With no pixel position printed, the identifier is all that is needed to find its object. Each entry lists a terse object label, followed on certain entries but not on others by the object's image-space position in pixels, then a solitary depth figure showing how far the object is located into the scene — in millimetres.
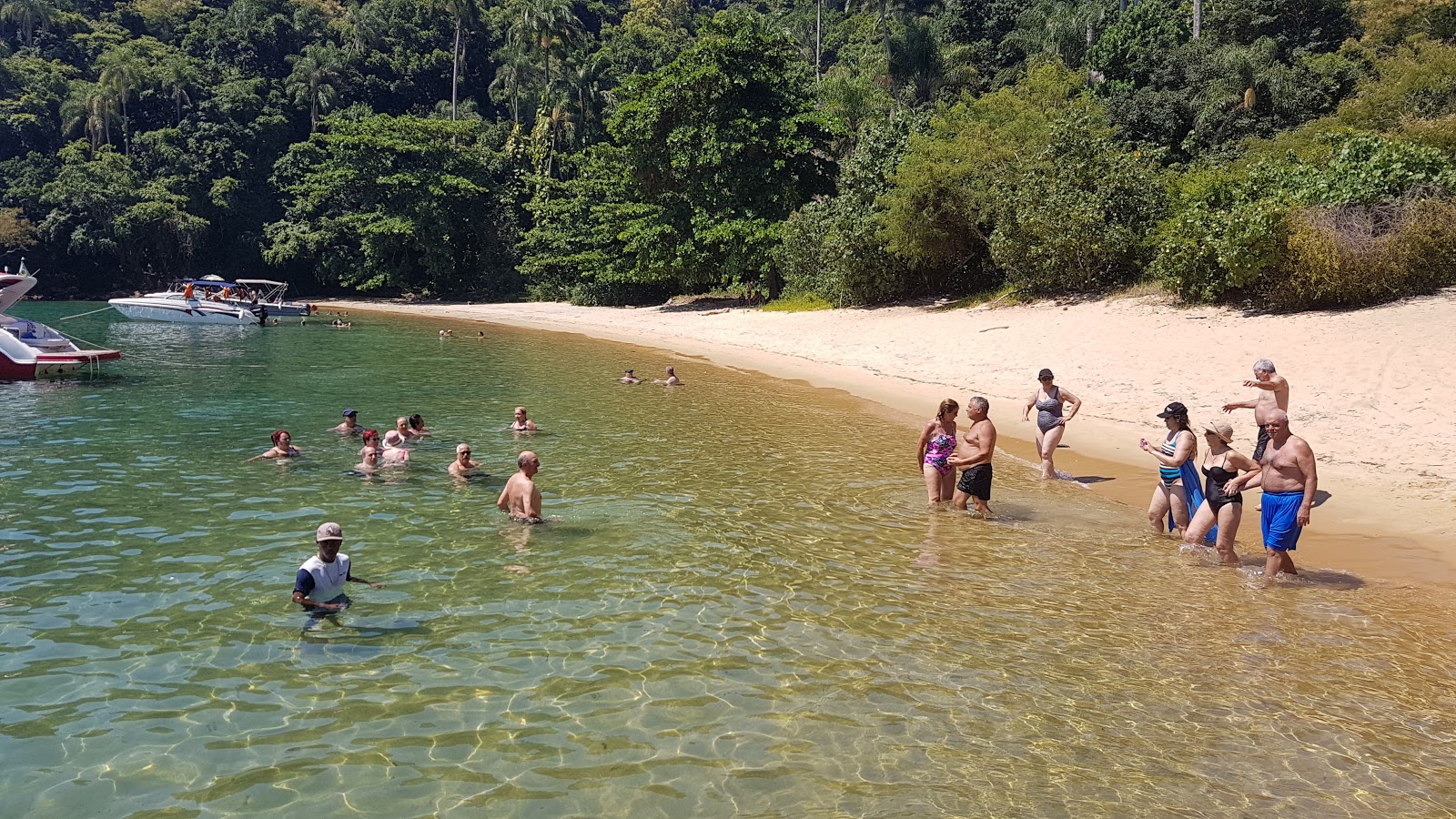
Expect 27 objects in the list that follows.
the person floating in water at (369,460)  13359
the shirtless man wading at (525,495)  10648
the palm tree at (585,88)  65375
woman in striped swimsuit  10188
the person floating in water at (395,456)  13969
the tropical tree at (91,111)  67750
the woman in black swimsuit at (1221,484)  9422
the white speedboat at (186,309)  44925
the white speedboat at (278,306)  46719
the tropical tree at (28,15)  77375
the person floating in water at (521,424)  16891
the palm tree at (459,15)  75562
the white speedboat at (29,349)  23062
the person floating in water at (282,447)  14070
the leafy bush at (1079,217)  26281
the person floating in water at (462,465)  13298
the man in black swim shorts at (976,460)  11320
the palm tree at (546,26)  65688
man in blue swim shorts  8516
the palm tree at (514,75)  69250
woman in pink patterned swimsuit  11961
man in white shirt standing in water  7664
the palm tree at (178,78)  70062
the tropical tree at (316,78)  73938
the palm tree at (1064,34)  58250
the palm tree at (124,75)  68750
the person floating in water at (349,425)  16141
